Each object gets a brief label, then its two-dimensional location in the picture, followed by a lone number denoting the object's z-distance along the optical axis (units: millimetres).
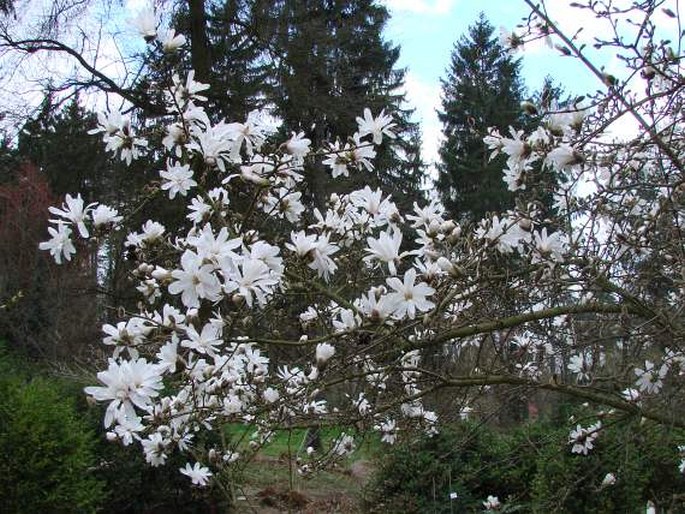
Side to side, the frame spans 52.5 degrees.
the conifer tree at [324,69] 8984
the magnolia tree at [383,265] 1675
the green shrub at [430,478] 5703
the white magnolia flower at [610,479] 3547
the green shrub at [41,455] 4773
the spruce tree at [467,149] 16375
